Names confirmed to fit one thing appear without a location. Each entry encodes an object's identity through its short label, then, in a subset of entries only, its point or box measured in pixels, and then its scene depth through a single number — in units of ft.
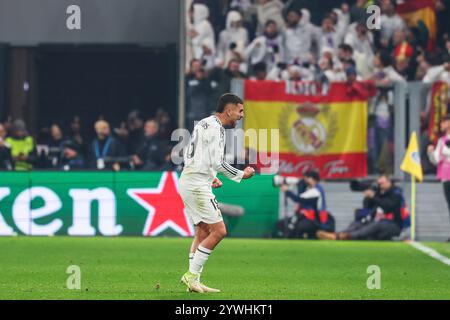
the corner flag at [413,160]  81.51
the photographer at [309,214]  81.76
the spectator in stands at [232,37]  89.40
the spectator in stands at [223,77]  85.25
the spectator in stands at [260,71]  86.89
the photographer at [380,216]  81.41
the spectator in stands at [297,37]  89.45
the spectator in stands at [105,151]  85.30
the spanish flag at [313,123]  84.43
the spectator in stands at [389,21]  92.17
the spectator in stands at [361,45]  88.63
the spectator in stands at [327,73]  86.17
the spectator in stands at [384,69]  87.76
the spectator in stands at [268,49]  89.20
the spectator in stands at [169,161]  83.27
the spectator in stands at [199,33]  90.38
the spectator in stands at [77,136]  88.07
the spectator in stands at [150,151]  85.25
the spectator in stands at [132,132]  88.89
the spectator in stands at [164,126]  87.99
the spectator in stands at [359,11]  91.20
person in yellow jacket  85.76
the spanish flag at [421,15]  93.56
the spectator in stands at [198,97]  84.84
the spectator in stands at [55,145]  87.56
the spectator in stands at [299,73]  85.92
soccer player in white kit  46.85
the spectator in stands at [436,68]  87.07
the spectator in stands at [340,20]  90.43
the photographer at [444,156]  81.76
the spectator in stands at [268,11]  92.02
